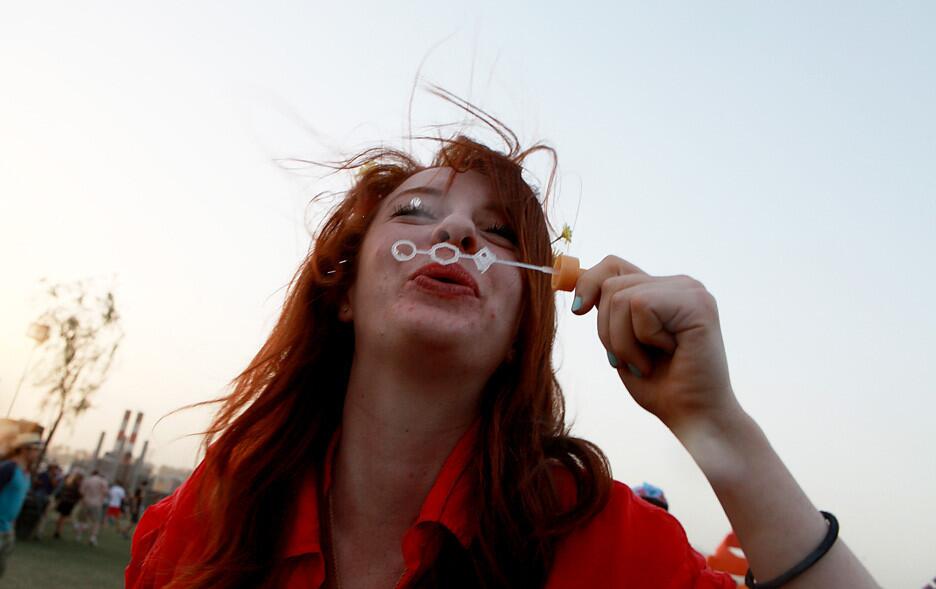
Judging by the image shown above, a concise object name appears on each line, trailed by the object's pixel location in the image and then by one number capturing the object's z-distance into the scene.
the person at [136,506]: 21.19
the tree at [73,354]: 16.28
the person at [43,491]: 12.05
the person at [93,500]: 13.52
